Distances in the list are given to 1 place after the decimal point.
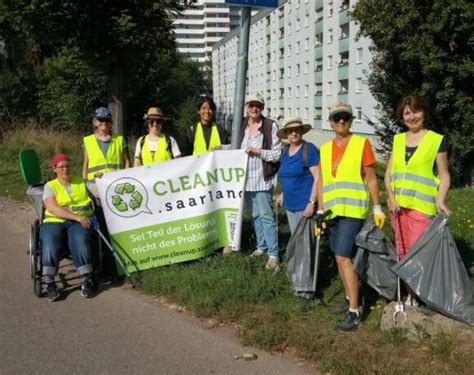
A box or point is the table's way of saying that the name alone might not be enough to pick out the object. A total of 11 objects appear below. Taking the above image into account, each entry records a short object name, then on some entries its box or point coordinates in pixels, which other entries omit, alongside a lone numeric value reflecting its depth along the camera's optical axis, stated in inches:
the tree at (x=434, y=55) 585.9
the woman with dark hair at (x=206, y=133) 230.5
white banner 223.1
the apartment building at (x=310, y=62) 1653.5
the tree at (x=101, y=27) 463.5
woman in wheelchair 205.2
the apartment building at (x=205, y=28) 4822.8
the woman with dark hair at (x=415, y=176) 155.2
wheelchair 207.2
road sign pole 222.4
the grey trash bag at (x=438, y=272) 151.3
